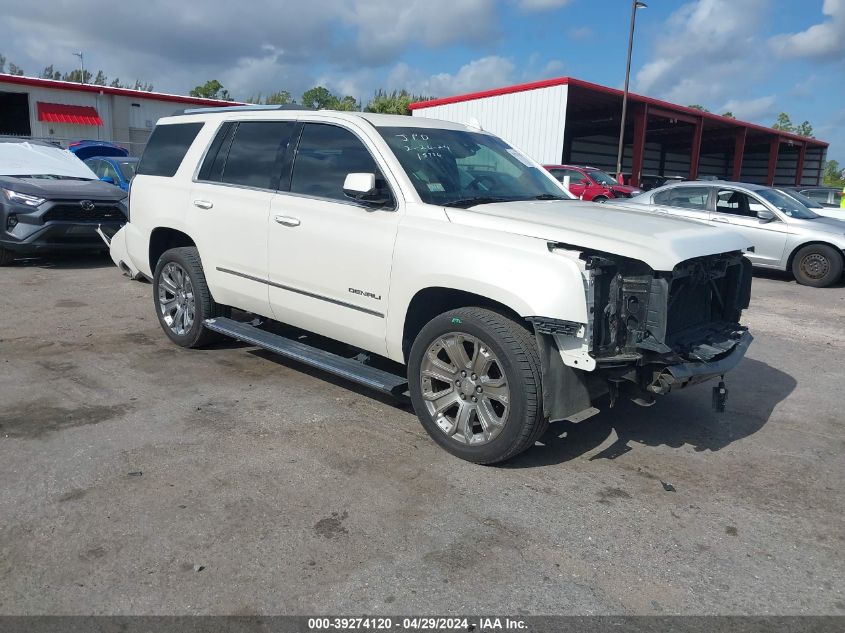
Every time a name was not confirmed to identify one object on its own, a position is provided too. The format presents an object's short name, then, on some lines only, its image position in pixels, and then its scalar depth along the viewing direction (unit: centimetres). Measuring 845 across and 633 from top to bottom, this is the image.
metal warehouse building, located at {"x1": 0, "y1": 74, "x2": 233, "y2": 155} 3209
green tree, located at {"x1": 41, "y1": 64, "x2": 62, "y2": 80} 6228
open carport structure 2722
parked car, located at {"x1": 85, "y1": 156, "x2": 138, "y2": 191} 1363
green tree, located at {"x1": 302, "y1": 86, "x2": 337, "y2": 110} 8470
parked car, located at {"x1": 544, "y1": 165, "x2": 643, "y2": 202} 2016
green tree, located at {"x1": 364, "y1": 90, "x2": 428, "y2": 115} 4847
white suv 371
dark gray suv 995
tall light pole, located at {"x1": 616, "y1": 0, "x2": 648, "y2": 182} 2841
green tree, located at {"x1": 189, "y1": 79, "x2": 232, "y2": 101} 8269
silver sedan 1105
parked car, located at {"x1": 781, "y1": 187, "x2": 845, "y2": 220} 1284
